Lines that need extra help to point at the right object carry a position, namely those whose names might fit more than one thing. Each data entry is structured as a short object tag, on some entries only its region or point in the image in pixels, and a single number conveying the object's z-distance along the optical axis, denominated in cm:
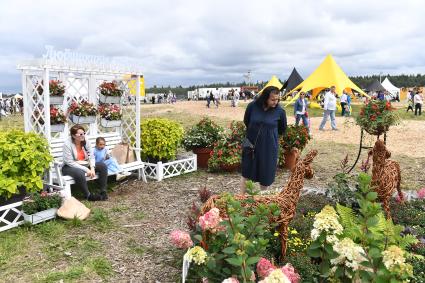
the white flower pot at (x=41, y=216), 541
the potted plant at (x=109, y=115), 804
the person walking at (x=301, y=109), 1475
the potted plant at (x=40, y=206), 543
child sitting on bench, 734
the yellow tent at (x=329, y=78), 2462
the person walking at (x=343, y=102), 2458
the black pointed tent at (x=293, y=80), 3381
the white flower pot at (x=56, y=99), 693
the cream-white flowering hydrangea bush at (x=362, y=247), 229
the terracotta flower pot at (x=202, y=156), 938
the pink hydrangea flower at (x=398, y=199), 590
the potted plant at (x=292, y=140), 893
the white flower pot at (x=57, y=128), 692
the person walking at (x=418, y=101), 2472
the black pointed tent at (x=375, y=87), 4152
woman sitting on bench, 658
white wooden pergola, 671
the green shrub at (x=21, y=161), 542
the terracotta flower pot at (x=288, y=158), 919
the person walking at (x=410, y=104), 2798
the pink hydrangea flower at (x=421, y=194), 605
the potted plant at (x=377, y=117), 632
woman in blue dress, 543
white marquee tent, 5184
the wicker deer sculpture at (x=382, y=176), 477
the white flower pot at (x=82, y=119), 756
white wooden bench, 638
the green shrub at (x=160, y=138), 847
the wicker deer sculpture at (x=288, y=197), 391
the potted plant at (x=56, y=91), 690
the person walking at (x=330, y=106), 1642
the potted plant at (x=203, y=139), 931
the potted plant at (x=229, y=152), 881
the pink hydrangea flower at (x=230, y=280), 247
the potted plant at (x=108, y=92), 810
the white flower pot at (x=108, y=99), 812
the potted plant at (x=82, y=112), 753
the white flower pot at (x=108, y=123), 809
